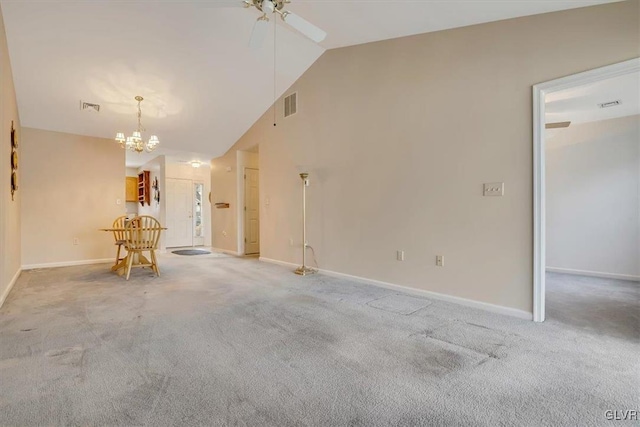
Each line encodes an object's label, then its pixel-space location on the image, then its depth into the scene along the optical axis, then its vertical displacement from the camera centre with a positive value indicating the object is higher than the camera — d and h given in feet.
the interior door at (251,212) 23.22 -0.25
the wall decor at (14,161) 13.13 +2.23
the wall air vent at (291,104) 17.63 +6.15
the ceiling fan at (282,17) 8.43 +5.40
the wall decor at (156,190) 27.71 +1.81
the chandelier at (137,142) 15.75 +3.63
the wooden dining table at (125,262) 15.87 -2.82
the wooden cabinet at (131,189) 31.68 +2.22
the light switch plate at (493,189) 9.80 +0.62
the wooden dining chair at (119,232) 17.21 -1.26
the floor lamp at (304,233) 15.69 -1.31
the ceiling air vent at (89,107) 16.24 +5.60
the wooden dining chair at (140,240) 14.83 -1.47
